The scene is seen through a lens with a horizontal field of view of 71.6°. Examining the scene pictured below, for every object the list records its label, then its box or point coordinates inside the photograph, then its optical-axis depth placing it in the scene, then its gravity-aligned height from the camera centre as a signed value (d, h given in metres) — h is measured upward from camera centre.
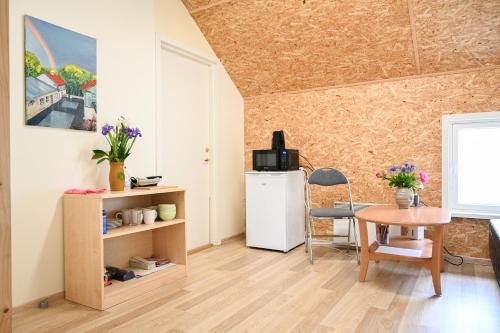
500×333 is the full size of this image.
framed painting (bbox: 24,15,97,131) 2.22 +0.60
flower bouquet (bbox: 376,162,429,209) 2.91 -0.19
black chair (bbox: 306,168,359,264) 3.57 -0.19
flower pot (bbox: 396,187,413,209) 2.91 -0.30
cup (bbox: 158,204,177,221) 2.69 -0.38
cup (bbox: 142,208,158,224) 2.58 -0.40
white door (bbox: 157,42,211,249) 3.30 +0.32
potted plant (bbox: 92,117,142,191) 2.50 +0.08
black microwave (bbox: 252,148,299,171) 3.61 +0.03
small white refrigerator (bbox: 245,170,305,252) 3.52 -0.50
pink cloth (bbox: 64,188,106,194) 2.33 -0.19
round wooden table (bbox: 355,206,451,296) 2.38 -0.62
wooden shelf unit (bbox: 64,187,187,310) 2.18 -0.62
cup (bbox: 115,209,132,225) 2.57 -0.39
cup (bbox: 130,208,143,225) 2.56 -0.40
